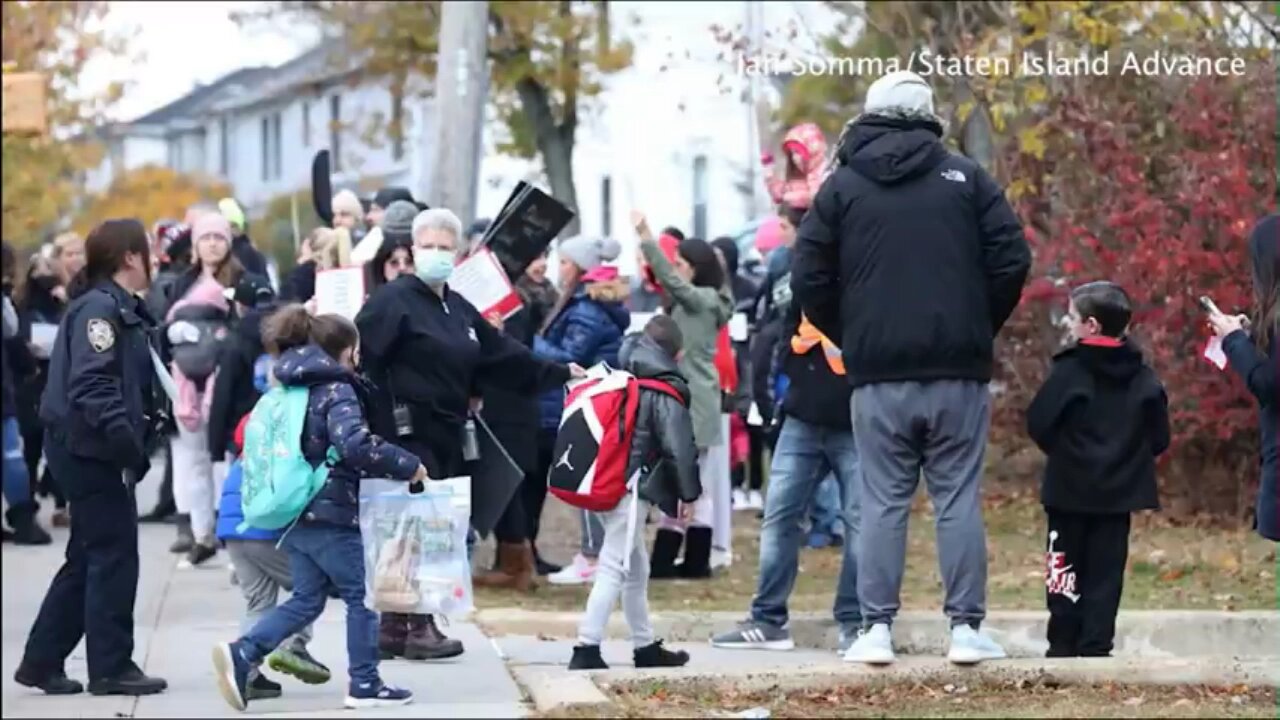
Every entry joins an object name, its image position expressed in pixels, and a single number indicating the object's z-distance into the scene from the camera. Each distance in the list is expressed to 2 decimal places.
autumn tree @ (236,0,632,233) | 32.44
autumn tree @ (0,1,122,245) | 36.50
